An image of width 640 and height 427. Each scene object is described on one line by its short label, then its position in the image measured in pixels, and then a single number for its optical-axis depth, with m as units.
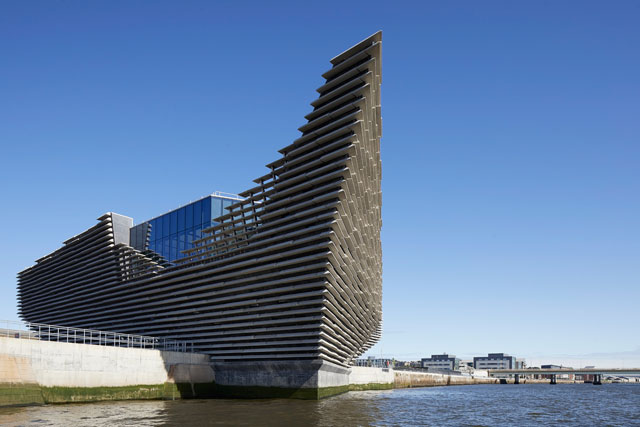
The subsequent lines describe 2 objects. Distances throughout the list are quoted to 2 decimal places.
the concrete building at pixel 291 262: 49.94
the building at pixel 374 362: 113.39
